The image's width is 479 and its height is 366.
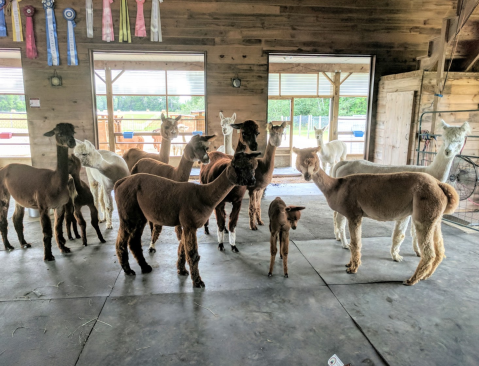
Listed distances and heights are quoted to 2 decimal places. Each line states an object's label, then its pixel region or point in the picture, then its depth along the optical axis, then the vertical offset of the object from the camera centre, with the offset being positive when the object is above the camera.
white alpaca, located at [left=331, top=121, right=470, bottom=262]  3.96 -0.57
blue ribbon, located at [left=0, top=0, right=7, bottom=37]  6.38 +1.86
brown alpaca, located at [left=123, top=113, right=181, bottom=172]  4.89 -0.41
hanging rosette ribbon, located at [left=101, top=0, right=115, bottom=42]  6.50 +1.92
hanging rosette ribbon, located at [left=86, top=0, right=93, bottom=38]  6.47 +2.03
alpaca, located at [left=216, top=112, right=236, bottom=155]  6.13 -0.16
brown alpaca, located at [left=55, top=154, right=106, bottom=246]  4.16 -1.06
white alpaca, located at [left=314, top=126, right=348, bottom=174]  7.55 -0.60
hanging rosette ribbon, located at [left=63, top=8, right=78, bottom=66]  6.49 +1.69
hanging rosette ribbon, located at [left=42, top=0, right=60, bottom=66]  6.45 +1.71
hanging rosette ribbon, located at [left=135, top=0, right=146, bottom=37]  6.61 +1.99
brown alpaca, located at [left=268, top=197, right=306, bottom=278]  3.39 -1.03
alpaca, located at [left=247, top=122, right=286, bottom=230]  4.39 -0.50
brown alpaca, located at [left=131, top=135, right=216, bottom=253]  3.72 -0.56
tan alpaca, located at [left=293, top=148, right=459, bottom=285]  3.22 -0.76
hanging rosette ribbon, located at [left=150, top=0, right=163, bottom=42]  6.59 +2.00
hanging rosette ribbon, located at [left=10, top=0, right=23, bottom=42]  6.38 +1.91
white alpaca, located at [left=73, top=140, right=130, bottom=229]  4.53 -0.74
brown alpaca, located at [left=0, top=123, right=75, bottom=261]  3.87 -0.76
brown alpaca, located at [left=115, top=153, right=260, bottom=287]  2.95 -0.75
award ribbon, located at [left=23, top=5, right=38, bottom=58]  6.41 +1.70
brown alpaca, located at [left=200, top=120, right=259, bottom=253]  4.11 -0.78
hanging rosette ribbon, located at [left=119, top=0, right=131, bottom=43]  6.59 +1.98
